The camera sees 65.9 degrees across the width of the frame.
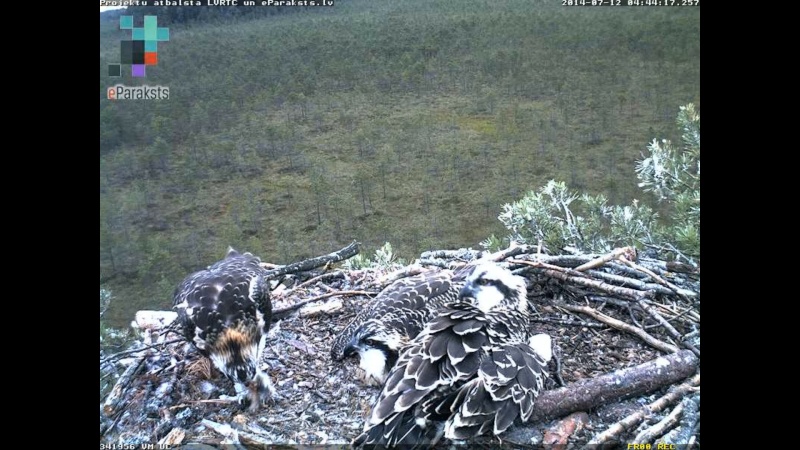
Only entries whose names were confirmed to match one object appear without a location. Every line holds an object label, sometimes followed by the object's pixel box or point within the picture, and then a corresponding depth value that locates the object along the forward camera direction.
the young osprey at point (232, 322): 3.18
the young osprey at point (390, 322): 3.24
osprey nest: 3.20
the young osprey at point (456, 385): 2.90
